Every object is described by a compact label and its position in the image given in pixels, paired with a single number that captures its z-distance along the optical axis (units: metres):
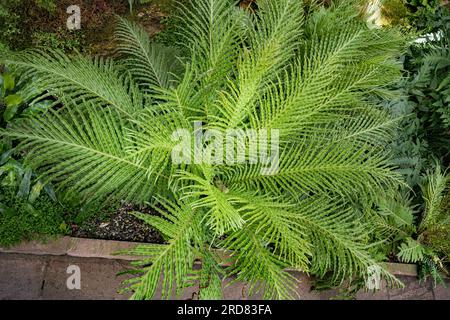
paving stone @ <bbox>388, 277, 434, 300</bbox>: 2.49
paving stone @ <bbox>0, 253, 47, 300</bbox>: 2.14
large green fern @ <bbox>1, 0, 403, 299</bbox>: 1.57
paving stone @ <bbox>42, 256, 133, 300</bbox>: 2.18
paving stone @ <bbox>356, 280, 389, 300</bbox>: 2.42
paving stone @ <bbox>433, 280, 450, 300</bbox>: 2.54
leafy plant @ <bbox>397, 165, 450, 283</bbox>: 2.32
